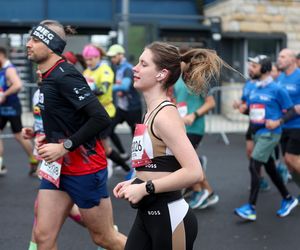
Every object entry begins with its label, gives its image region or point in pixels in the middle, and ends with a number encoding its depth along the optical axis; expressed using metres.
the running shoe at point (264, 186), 14.51
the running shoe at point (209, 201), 12.63
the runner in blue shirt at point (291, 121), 12.56
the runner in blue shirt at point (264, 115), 11.86
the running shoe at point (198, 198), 12.52
